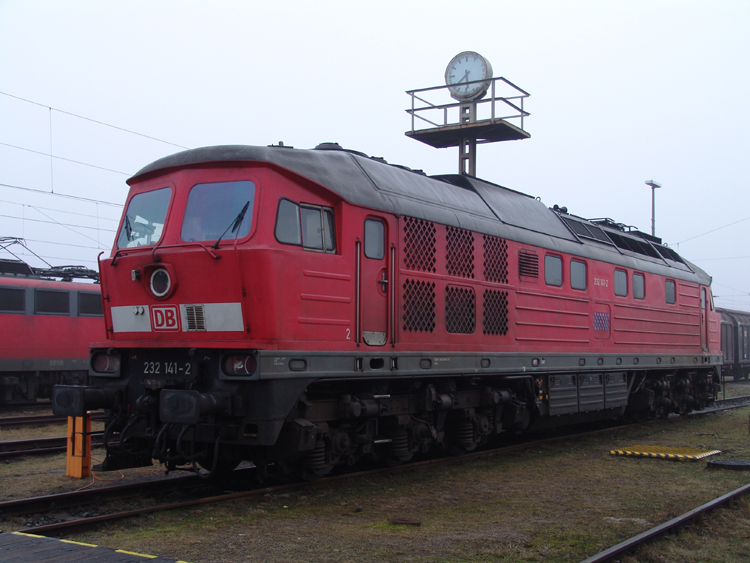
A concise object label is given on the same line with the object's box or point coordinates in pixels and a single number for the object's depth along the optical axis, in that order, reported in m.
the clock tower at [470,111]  19.62
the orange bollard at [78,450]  8.70
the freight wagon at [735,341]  31.86
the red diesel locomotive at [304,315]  7.07
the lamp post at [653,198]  32.47
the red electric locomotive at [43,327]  18.70
